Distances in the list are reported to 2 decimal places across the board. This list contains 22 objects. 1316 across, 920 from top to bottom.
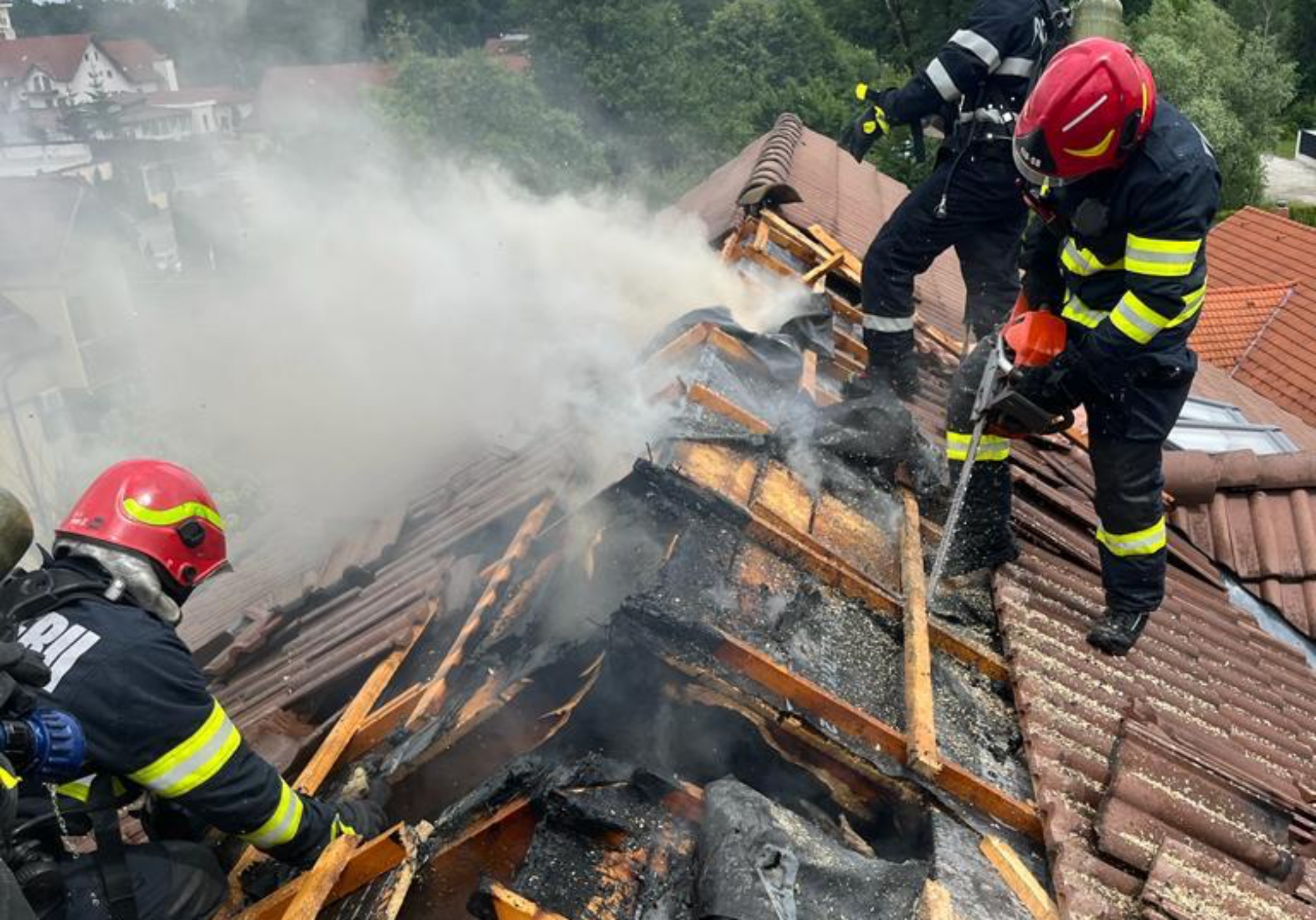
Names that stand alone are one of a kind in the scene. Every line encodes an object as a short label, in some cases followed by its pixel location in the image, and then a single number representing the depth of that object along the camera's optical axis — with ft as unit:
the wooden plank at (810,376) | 14.16
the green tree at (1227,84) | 81.25
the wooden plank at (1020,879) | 7.45
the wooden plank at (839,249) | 20.97
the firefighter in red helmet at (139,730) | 7.30
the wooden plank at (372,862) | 7.15
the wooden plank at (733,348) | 13.62
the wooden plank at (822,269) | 19.65
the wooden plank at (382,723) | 9.36
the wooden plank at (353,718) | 9.11
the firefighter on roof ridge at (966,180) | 13.55
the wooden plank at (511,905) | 6.55
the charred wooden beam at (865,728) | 8.34
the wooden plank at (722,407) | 11.98
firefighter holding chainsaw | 9.43
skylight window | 23.47
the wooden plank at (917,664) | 8.25
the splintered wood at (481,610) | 9.02
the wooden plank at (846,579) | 10.31
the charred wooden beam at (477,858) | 7.42
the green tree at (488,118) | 80.02
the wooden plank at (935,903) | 6.54
